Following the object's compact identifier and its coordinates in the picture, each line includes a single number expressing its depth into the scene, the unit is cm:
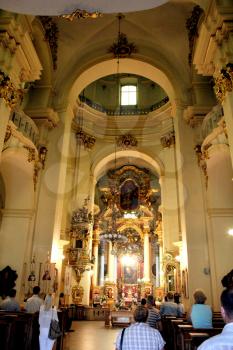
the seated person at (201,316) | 399
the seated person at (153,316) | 573
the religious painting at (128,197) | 1902
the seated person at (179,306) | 686
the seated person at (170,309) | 679
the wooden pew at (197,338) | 316
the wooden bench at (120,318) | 1113
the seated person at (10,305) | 573
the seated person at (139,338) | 251
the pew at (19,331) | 444
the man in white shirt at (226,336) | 154
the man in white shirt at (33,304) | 548
